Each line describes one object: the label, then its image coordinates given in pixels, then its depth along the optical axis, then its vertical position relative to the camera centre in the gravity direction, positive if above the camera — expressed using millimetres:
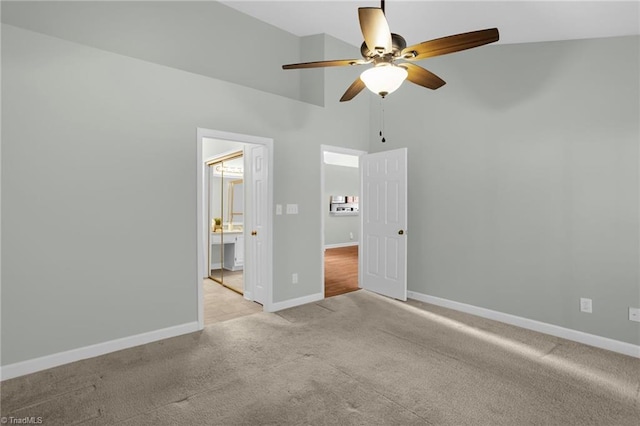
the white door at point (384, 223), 4137 -142
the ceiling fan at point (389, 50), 1753 +1009
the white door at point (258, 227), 3860 -186
